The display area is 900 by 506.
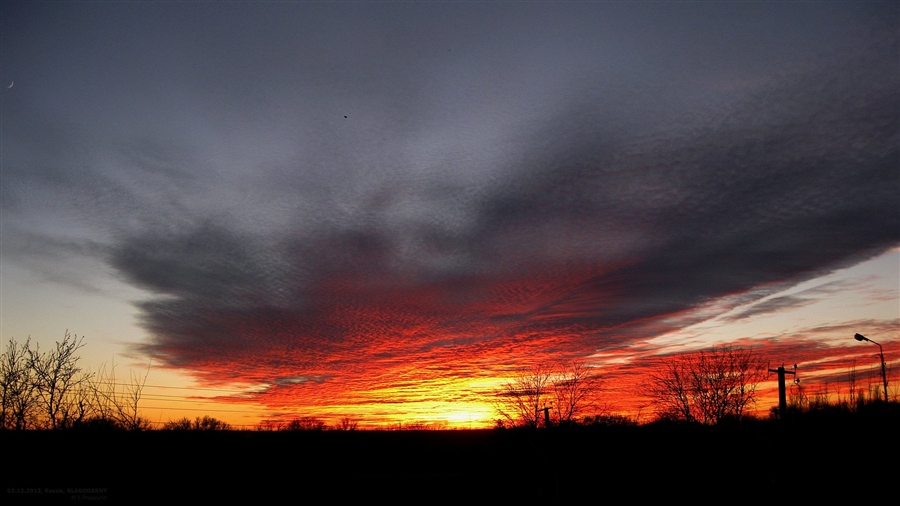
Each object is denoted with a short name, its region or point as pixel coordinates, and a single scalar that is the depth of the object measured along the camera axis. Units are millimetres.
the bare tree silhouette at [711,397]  67750
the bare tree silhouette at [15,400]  37781
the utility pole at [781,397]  45188
